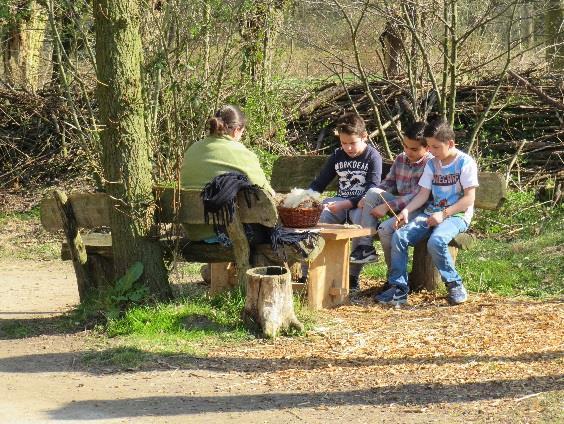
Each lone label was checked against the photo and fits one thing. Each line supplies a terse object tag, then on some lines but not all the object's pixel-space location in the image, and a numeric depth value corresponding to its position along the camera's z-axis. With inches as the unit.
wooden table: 533.3
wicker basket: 515.9
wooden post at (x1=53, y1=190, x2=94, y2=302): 535.7
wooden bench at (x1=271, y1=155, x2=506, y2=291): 560.4
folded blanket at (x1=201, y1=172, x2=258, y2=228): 490.2
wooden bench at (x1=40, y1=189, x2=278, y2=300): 498.5
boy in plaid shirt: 567.8
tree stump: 472.0
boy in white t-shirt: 543.2
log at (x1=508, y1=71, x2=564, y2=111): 891.6
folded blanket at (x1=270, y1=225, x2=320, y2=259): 506.8
